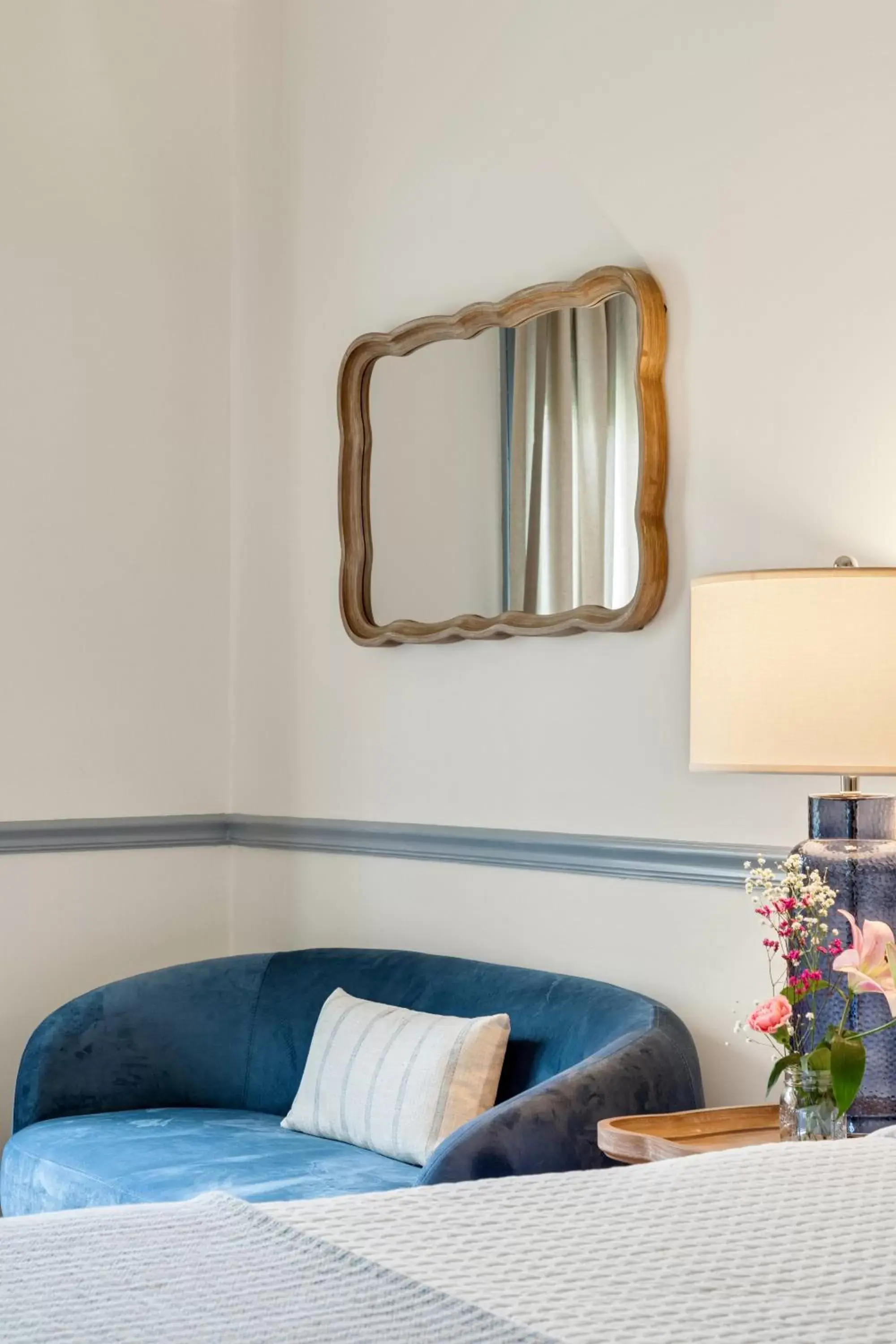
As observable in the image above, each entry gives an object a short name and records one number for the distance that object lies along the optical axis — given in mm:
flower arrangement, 1997
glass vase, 2016
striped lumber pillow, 2760
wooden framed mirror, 2943
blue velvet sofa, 2381
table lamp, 2070
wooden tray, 2131
